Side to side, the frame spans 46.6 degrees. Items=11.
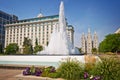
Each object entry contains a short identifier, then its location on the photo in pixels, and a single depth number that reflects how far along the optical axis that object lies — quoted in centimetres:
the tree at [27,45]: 6168
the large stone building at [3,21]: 11300
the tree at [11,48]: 7175
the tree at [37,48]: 6844
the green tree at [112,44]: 6028
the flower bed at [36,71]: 669
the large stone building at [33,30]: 9806
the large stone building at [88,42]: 16262
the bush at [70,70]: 593
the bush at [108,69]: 537
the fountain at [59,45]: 2588
